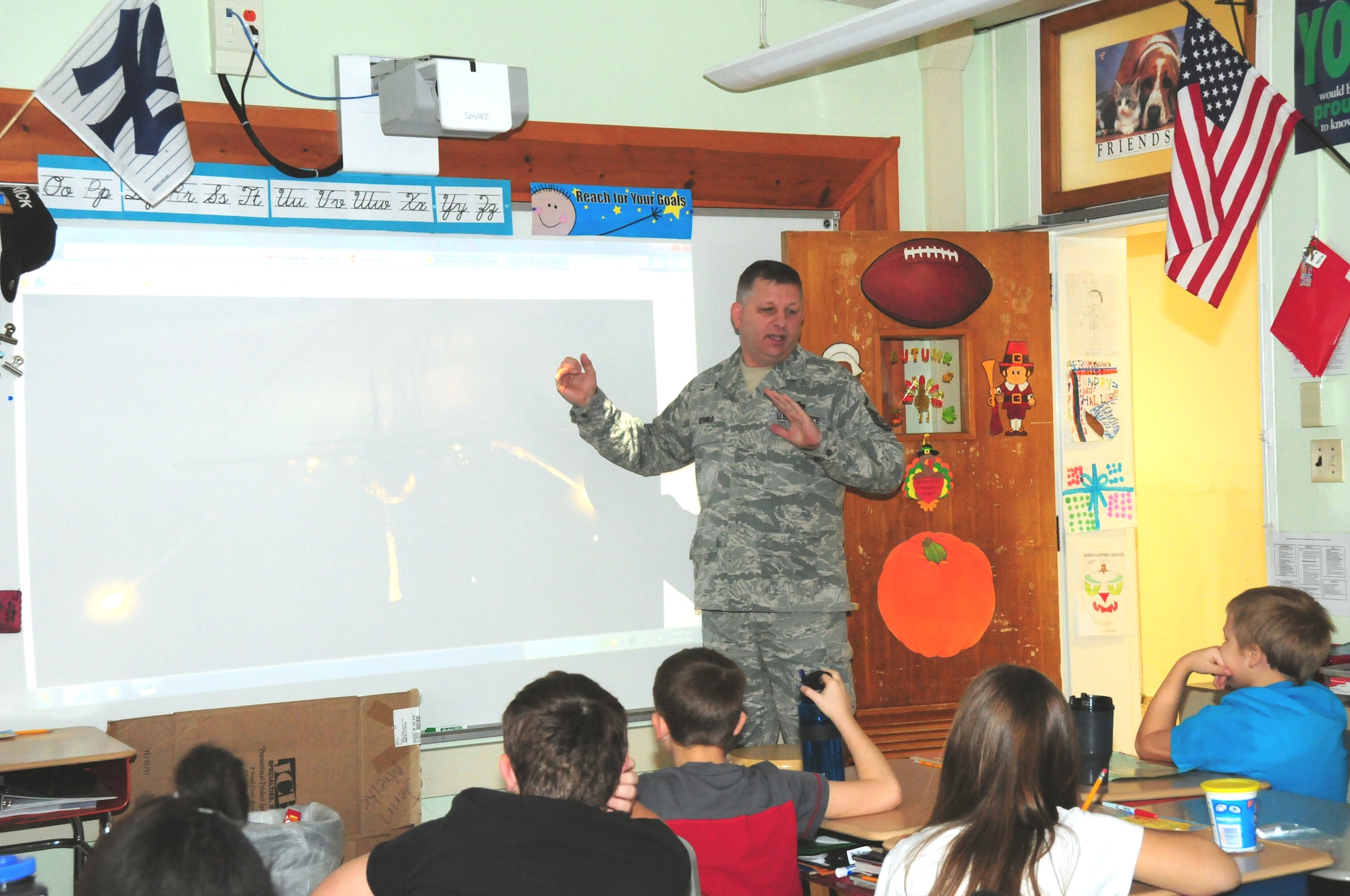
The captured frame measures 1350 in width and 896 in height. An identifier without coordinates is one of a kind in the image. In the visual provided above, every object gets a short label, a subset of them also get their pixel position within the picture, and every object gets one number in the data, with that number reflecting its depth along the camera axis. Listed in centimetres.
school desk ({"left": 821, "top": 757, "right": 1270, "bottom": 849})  208
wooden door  414
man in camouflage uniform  364
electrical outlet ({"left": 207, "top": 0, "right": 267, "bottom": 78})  344
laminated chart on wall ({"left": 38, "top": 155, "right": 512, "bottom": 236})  337
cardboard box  333
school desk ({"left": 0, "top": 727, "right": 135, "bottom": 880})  281
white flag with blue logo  319
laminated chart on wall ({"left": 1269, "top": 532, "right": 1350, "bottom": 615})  353
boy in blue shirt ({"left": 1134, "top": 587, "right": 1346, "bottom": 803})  238
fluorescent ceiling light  330
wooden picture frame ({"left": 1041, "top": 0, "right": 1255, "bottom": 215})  409
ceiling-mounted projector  350
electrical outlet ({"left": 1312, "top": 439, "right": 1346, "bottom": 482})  354
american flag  361
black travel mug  224
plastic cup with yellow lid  190
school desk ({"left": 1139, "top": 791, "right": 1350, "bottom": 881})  192
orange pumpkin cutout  418
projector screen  337
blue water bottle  241
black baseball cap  327
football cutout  420
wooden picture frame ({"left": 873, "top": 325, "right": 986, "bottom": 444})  424
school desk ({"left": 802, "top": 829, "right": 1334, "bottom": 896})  180
